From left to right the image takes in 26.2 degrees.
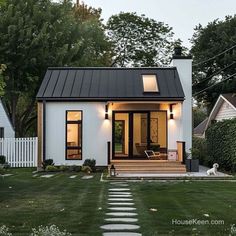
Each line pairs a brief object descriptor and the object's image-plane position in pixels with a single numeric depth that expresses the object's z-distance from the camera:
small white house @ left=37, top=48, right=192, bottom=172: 21.58
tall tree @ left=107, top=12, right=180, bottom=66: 45.22
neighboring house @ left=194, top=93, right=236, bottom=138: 31.00
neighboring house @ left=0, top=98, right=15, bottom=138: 27.84
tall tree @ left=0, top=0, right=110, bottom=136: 29.06
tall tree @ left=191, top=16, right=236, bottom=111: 37.41
